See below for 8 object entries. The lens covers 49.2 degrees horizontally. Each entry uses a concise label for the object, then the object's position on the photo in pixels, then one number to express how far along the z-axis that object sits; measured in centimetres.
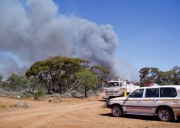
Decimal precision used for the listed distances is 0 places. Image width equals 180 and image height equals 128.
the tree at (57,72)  3545
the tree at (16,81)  5009
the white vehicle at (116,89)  1858
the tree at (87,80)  2861
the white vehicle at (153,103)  905
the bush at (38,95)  2387
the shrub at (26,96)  2573
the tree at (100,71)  4217
